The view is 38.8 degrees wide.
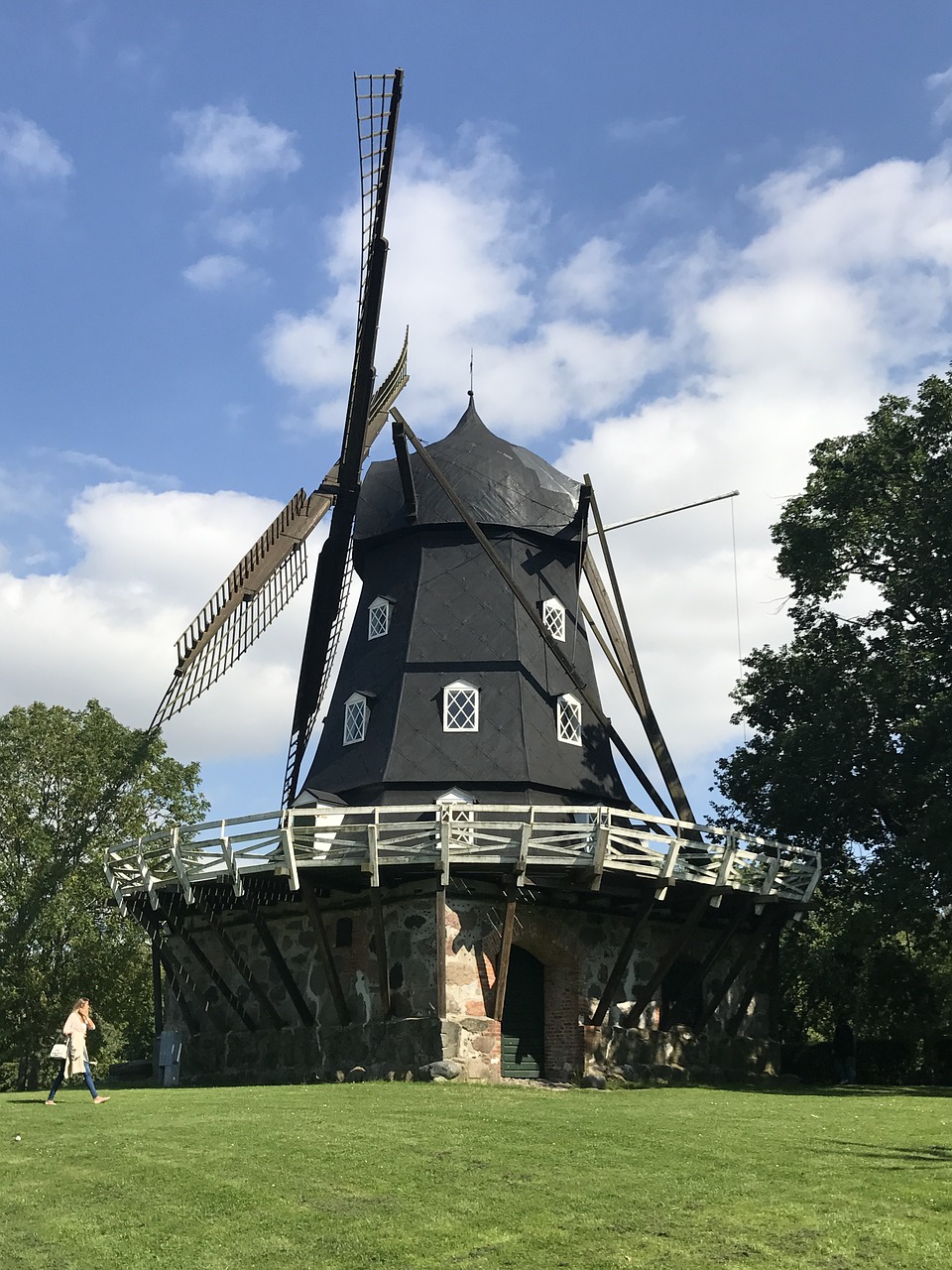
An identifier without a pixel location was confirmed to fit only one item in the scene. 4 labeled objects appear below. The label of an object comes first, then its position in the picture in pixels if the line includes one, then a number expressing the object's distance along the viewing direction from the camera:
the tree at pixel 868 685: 25.25
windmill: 22.58
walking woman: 17.28
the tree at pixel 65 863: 33.94
